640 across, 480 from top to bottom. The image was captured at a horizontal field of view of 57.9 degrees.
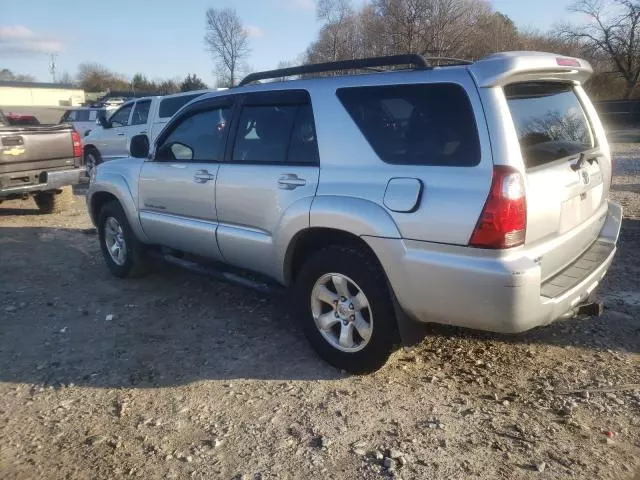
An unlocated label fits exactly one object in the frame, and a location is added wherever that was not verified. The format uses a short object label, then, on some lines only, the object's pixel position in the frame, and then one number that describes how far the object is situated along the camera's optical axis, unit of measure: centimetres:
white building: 6362
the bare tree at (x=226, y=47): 5034
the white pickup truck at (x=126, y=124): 1224
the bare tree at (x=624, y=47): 4194
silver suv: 299
